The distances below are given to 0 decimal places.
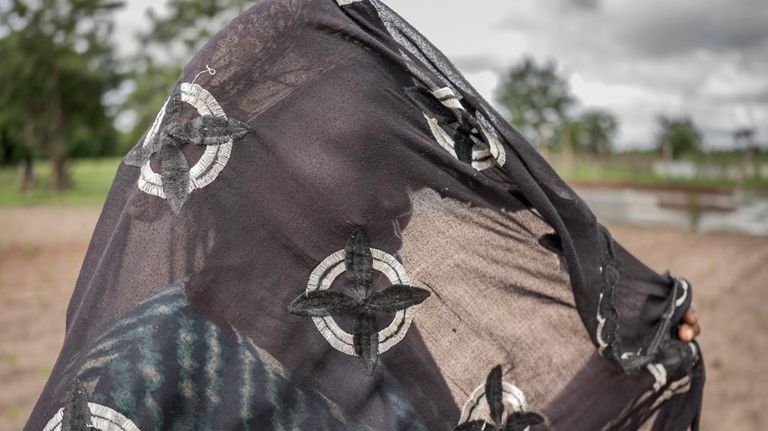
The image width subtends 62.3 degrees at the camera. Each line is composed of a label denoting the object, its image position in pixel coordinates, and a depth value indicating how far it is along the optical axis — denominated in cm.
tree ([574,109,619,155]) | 5331
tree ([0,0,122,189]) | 2239
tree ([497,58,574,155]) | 4462
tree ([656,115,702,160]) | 4834
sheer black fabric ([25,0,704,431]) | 120
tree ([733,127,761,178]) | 2039
